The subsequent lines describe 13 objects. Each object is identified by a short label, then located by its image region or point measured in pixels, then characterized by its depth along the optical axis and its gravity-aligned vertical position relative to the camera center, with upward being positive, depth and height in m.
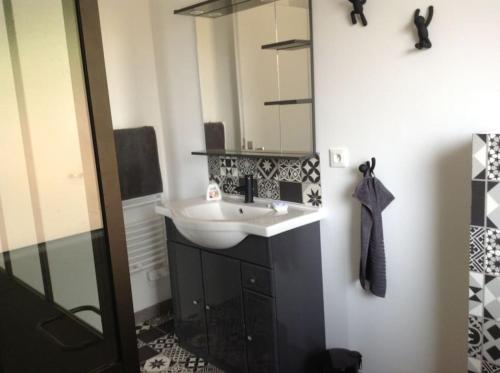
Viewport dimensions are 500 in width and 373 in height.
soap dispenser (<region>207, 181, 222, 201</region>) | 2.66 -0.47
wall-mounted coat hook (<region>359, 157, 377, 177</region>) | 2.03 -0.29
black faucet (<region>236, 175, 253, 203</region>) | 2.52 -0.44
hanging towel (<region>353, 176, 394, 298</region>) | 2.00 -0.53
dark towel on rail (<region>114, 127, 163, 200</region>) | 2.75 -0.28
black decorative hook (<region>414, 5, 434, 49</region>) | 1.76 +0.26
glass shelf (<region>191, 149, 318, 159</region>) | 2.24 -0.24
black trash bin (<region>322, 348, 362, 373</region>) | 2.13 -1.19
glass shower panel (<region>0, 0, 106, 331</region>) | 1.26 -0.11
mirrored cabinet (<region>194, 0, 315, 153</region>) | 2.23 +0.16
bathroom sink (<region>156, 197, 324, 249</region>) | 2.06 -0.52
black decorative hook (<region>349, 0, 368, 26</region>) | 1.93 +0.37
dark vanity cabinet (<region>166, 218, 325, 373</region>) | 2.09 -0.92
